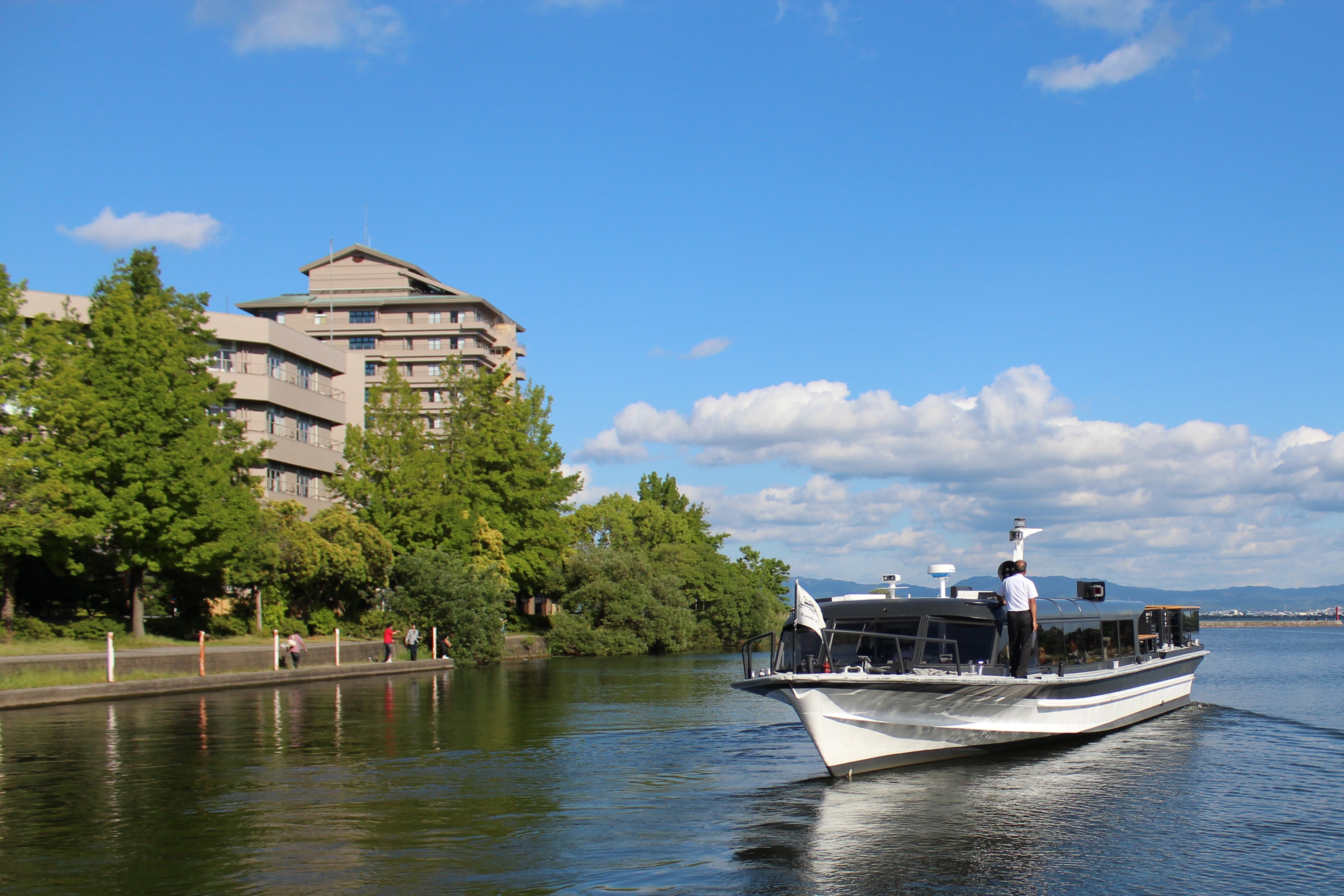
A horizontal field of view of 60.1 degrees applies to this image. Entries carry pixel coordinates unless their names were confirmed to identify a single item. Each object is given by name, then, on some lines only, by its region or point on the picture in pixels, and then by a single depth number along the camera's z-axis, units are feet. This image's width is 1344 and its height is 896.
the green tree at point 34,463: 120.67
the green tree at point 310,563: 153.79
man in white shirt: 62.49
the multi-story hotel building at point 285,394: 214.48
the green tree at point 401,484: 193.88
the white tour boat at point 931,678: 56.08
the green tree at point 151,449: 134.72
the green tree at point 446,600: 175.52
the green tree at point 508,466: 220.43
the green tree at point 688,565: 261.03
